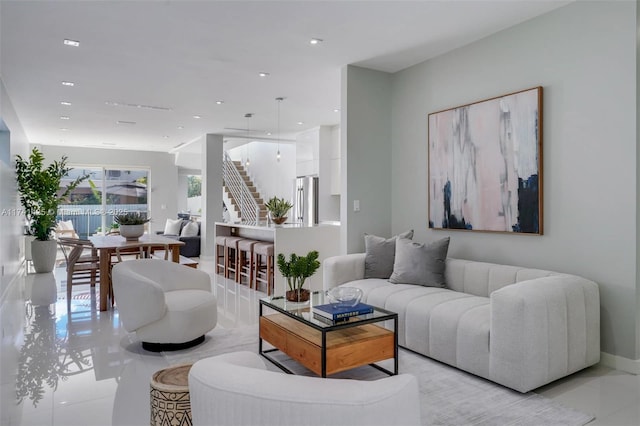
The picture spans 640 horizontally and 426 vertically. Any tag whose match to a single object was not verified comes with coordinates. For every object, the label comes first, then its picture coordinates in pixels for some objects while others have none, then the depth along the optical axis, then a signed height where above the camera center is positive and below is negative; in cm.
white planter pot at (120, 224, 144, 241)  559 -31
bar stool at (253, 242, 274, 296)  592 -83
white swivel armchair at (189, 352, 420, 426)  113 -53
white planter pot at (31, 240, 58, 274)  764 -81
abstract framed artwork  370 +41
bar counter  576 -47
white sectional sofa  272 -83
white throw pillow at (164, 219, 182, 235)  1031 -47
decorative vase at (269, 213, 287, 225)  618 -16
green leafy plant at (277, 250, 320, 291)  337 -47
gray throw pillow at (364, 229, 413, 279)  438 -52
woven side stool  197 -92
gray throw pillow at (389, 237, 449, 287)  392 -53
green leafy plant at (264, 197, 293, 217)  619 +0
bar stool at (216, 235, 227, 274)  768 -88
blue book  285 -71
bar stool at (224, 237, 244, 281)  723 -85
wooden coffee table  273 -91
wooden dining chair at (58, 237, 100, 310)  530 -70
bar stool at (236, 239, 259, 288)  643 -85
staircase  1060 +27
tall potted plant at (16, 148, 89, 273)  764 +10
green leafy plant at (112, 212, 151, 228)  557 -14
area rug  242 -122
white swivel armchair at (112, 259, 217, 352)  345 -86
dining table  498 -49
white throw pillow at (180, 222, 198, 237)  973 -49
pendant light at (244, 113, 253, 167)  745 +167
